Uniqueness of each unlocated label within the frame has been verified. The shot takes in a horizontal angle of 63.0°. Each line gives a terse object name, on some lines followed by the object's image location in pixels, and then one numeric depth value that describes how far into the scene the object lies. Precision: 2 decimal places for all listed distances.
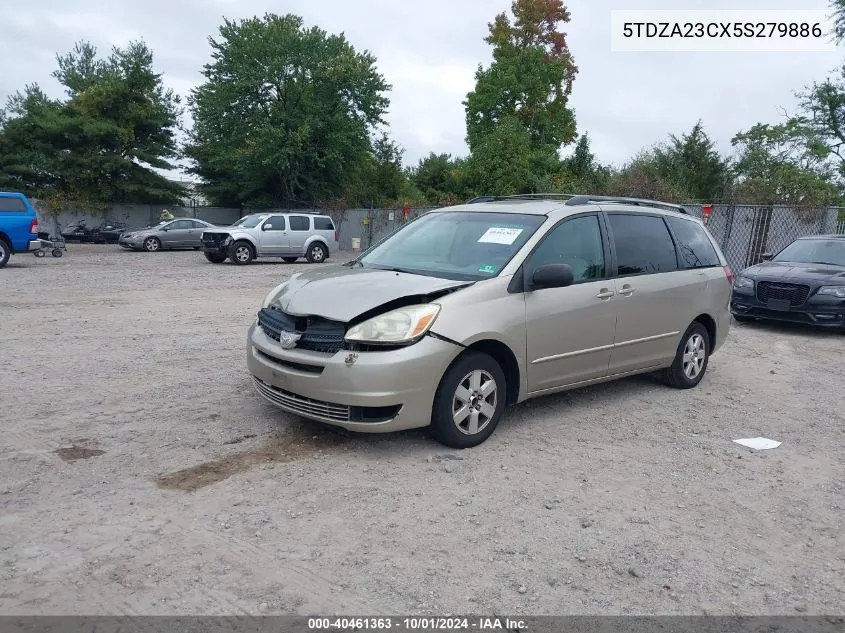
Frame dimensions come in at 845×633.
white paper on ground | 5.31
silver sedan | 28.81
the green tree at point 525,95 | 36.59
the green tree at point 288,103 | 34.59
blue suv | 17.38
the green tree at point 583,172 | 28.51
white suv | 21.61
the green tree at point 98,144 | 37.25
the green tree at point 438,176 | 44.38
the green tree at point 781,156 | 32.15
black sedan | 10.30
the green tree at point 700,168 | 30.88
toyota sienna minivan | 4.64
